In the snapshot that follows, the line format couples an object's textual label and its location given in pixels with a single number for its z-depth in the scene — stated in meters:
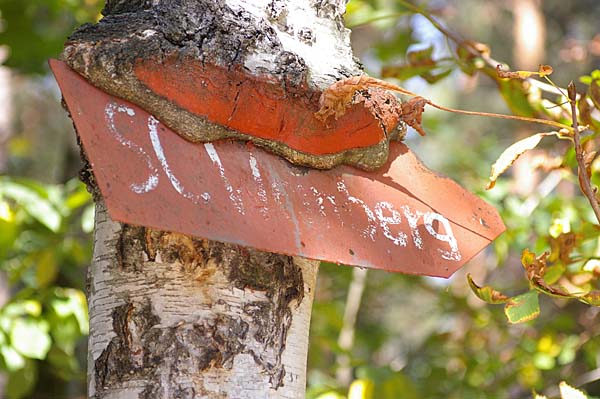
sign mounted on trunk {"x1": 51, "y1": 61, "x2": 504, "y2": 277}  2.18
